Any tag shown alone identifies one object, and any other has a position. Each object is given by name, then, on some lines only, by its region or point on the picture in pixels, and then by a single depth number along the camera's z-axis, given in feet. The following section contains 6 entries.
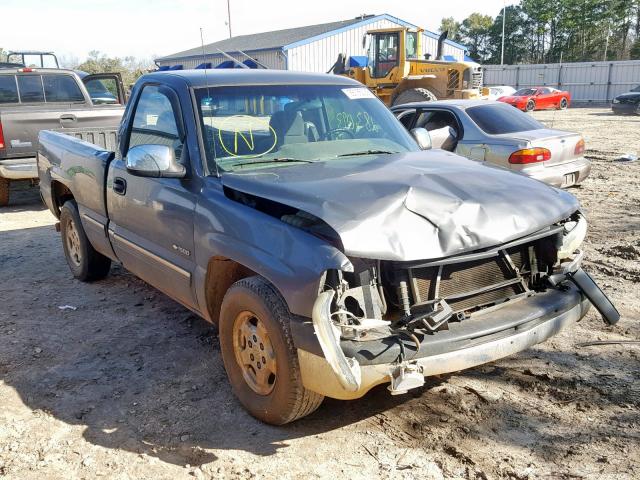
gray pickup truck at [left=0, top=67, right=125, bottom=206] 28.96
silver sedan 25.61
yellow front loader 60.23
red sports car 106.73
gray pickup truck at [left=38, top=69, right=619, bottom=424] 9.43
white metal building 113.80
